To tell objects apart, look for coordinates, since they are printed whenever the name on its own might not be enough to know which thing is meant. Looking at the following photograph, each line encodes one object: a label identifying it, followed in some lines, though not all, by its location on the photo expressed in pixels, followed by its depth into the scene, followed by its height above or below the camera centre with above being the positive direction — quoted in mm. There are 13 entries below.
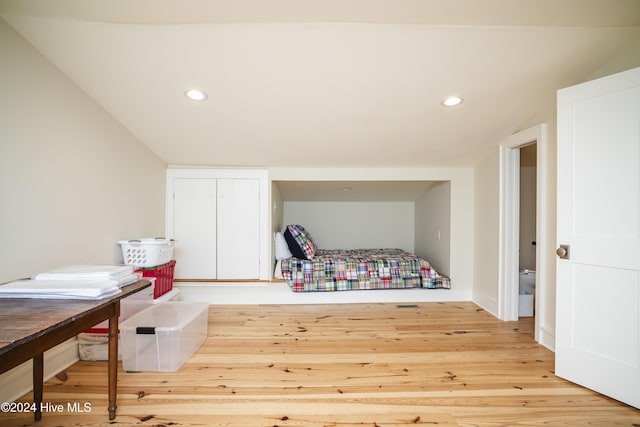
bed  3146 -713
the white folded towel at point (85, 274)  1284 -294
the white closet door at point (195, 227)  3113 -151
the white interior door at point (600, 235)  1501 -117
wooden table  831 -382
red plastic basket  2314 -564
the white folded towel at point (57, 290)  1136 -330
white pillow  3350 -423
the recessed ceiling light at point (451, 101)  2055 +895
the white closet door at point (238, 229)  3145 -174
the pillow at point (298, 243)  3285 -361
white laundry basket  2295 -330
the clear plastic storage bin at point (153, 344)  1791 -887
